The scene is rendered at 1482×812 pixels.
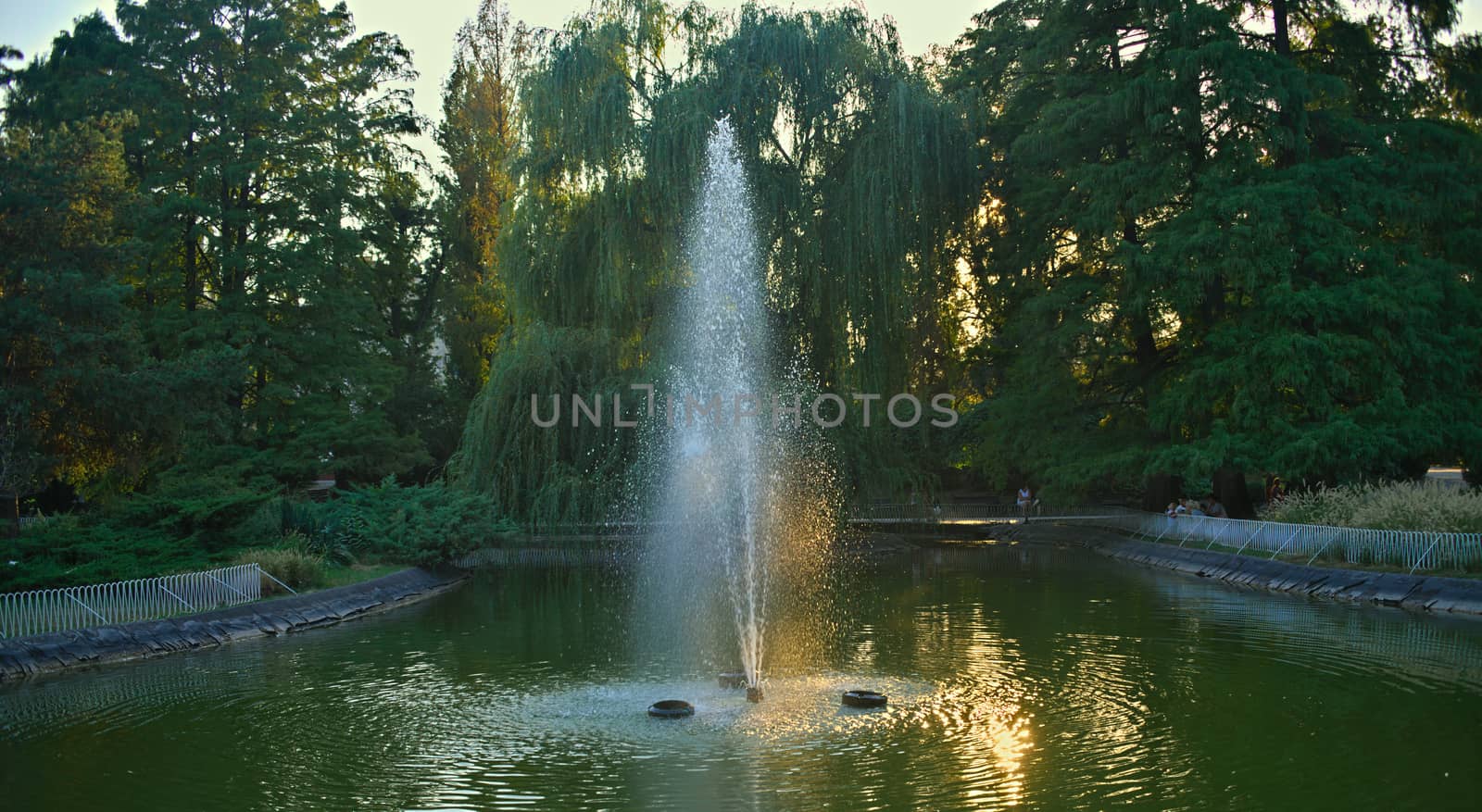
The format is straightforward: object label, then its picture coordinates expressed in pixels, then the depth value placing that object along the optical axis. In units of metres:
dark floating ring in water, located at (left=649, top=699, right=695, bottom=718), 12.31
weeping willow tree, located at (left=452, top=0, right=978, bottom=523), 28.20
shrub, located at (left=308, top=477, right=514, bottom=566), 26.27
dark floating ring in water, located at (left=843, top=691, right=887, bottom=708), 12.55
